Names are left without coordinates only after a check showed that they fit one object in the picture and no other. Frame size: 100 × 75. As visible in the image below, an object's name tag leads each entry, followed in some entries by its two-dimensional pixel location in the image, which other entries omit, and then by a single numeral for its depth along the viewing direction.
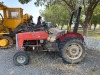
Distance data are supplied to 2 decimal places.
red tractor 2.66
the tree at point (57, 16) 15.10
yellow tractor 4.45
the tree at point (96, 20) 16.74
